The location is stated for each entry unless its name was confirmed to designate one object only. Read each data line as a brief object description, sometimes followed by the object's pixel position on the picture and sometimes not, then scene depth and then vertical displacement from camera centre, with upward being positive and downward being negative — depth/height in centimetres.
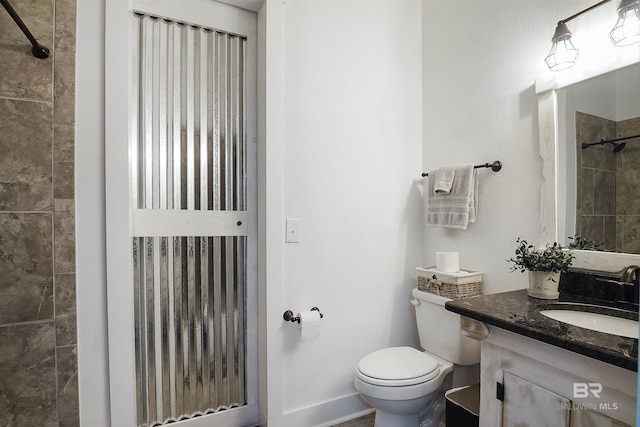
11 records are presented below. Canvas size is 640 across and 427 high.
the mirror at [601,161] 122 +21
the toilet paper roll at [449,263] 175 -28
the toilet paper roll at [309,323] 167 -59
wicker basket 167 -41
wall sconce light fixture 115 +68
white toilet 143 -75
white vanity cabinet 79 -50
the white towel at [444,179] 183 +19
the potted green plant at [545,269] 124 -23
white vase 126 -29
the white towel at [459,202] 174 +5
